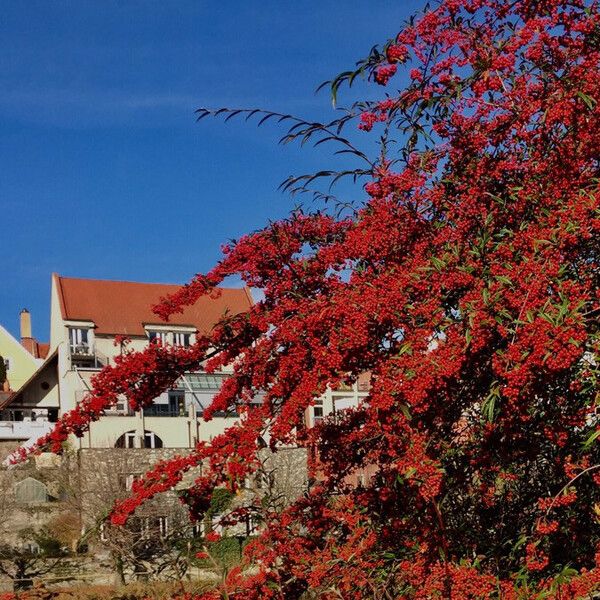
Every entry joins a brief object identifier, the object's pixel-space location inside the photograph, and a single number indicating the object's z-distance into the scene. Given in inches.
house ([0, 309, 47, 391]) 2642.7
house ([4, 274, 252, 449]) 1991.9
